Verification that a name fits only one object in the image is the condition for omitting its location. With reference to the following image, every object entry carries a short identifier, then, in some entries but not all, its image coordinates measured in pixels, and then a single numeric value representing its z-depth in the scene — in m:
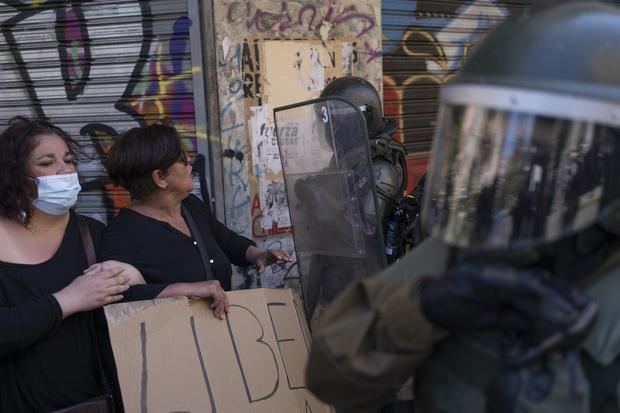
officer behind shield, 2.77
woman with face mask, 2.43
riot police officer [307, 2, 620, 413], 1.21
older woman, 2.87
